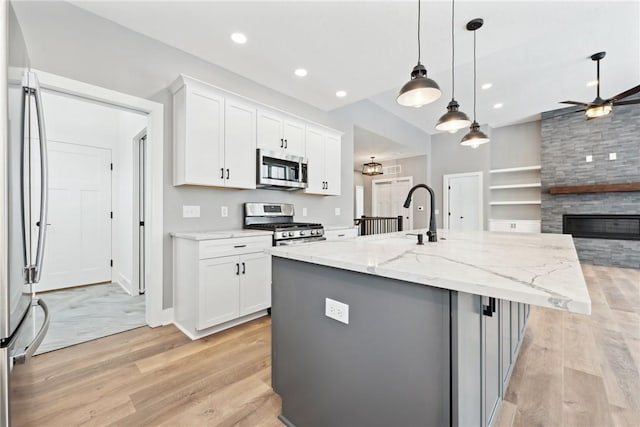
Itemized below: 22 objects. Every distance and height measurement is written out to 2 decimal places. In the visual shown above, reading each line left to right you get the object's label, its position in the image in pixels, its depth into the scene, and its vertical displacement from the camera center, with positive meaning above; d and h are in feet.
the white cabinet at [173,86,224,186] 8.38 +2.47
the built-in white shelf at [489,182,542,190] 19.63 +1.99
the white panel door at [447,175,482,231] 20.95 +0.78
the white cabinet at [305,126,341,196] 12.42 +2.49
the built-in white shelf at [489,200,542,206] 19.67 +0.77
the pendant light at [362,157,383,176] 24.14 +4.03
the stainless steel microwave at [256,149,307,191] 10.29 +1.74
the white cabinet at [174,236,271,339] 7.61 -2.13
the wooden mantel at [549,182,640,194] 15.97 +1.52
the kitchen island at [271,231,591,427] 2.77 -1.44
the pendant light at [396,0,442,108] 5.41 +2.54
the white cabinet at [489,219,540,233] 20.22 -0.97
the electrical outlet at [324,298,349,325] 3.64 -1.36
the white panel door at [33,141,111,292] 11.73 -0.18
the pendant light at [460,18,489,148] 8.87 +2.52
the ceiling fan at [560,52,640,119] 10.94 +4.52
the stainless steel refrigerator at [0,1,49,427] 2.72 +0.01
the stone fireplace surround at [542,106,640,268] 16.46 +2.94
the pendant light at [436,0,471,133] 7.00 +2.46
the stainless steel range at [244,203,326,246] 9.37 -0.44
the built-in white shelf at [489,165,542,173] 19.66 +3.25
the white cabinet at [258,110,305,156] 10.41 +3.29
